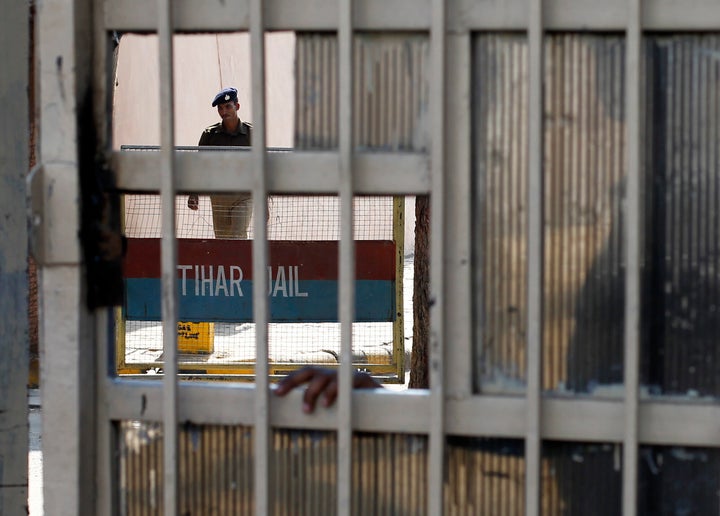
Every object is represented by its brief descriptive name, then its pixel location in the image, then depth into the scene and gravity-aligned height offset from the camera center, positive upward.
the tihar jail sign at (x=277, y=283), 12.55 -0.34
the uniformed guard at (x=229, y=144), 14.02 +0.85
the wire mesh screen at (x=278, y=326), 13.12 -0.73
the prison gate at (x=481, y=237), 3.99 +0.00
